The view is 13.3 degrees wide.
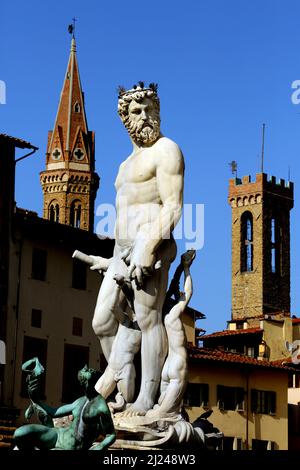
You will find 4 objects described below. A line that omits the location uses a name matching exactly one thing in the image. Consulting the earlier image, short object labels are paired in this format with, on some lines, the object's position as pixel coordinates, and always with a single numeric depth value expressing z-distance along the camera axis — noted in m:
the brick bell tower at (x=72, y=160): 139.38
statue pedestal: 12.73
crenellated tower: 149.62
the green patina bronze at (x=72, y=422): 10.34
